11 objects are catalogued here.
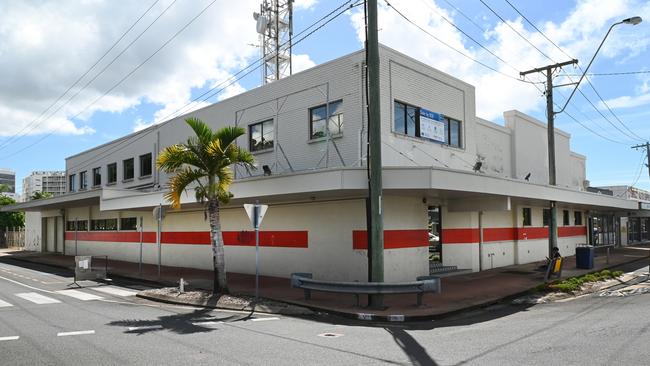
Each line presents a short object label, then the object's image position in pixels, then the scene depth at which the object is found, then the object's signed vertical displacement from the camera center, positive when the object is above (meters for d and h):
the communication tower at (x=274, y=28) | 33.66 +12.81
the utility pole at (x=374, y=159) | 11.77 +1.25
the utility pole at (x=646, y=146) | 45.58 +6.04
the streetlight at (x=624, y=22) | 16.05 +6.10
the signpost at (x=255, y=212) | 12.58 +0.00
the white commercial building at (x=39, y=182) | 166.12 +10.85
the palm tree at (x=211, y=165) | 13.88 +1.36
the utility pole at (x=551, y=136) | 19.73 +3.00
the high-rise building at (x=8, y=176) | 151.50 +11.99
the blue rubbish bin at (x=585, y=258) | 19.86 -1.98
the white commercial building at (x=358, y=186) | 15.38 +0.80
